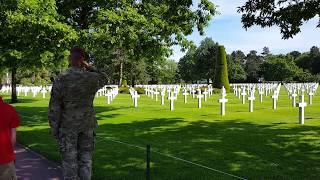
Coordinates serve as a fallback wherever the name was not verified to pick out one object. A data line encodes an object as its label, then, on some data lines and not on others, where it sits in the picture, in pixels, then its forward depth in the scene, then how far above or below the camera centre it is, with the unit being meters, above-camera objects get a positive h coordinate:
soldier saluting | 3.99 -0.34
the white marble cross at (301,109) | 10.32 -0.65
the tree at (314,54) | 77.01 +9.05
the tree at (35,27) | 10.69 +2.21
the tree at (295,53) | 109.80 +13.26
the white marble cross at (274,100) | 14.84 -0.53
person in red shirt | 3.22 -0.54
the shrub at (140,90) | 31.25 -0.13
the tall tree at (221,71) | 35.67 +2.16
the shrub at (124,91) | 33.77 -0.20
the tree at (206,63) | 62.36 +5.32
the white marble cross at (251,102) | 14.01 -0.57
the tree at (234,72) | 66.79 +3.92
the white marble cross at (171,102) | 15.17 -0.65
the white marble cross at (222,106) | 13.02 -0.70
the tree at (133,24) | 11.47 +2.59
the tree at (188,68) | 66.68 +4.74
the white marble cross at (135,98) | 17.24 -0.50
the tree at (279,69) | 67.46 +4.49
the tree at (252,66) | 72.57 +6.70
